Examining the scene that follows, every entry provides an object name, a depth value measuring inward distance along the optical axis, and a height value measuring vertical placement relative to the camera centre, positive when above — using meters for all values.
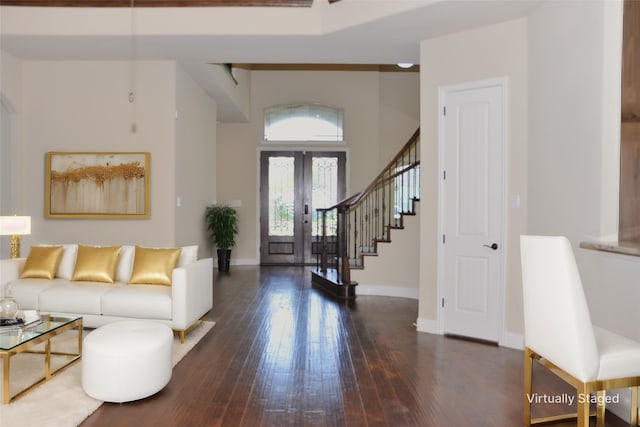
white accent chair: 2.21 -0.65
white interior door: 4.41 +0.03
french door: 9.80 +0.30
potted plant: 8.26 -0.28
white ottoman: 2.89 -0.99
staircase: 6.47 -0.22
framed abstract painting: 5.87 +0.32
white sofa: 4.24 -0.83
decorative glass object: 3.38 -0.73
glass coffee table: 2.91 -0.88
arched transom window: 9.92 +1.91
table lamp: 4.81 -0.17
